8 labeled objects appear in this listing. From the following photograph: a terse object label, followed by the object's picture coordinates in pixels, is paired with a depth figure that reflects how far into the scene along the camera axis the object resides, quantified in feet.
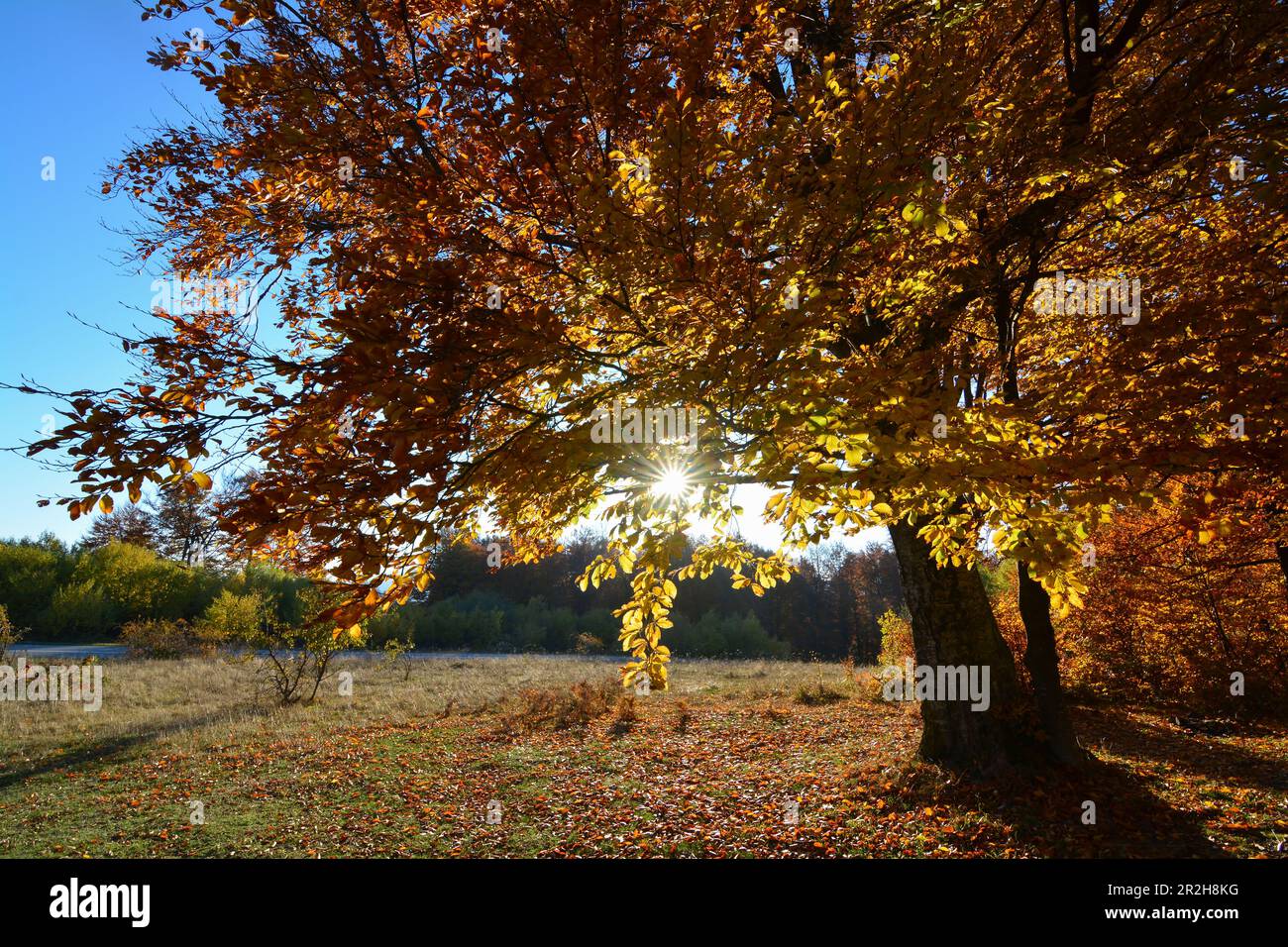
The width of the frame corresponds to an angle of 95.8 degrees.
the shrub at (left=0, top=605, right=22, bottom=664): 64.64
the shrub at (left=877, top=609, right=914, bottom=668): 62.75
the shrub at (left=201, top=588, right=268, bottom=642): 77.93
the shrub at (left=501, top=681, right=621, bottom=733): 49.01
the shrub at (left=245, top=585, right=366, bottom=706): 56.80
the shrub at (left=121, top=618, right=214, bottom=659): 90.02
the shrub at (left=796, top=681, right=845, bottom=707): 58.42
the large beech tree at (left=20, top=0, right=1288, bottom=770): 11.59
